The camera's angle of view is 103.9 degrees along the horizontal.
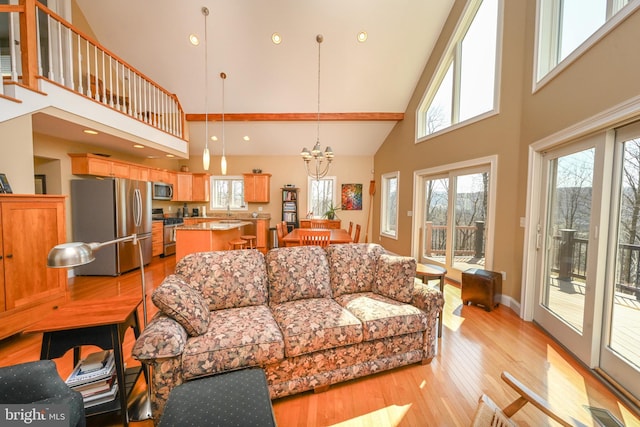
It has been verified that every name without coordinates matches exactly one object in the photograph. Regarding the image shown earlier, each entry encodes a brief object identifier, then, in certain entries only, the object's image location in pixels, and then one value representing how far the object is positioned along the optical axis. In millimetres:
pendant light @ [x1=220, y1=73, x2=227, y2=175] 4953
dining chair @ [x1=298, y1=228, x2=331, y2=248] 3589
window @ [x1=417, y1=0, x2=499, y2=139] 3471
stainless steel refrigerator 4207
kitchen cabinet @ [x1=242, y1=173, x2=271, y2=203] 6852
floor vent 982
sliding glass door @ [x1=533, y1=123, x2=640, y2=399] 1802
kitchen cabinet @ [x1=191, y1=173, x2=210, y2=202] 6785
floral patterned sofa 1472
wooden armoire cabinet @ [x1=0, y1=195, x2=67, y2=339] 2242
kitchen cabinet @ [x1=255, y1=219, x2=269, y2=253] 6641
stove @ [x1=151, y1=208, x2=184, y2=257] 5818
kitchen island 3947
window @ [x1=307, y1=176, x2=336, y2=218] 7156
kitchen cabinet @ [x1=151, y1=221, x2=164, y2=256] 5479
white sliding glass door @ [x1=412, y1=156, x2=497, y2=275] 3570
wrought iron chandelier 7004
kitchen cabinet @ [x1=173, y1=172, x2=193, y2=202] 6562
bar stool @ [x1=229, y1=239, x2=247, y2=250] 4532
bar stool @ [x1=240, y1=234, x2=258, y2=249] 5039
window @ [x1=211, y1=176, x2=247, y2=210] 7184
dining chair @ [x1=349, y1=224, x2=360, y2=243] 4148
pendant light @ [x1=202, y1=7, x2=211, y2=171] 3197
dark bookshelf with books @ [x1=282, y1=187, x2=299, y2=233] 7035
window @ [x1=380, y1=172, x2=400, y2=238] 6199
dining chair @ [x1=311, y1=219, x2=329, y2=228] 6290
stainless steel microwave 5723
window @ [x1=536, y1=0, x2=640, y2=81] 1928
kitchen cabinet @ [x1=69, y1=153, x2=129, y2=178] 4152
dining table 3676
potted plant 6887
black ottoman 1011
